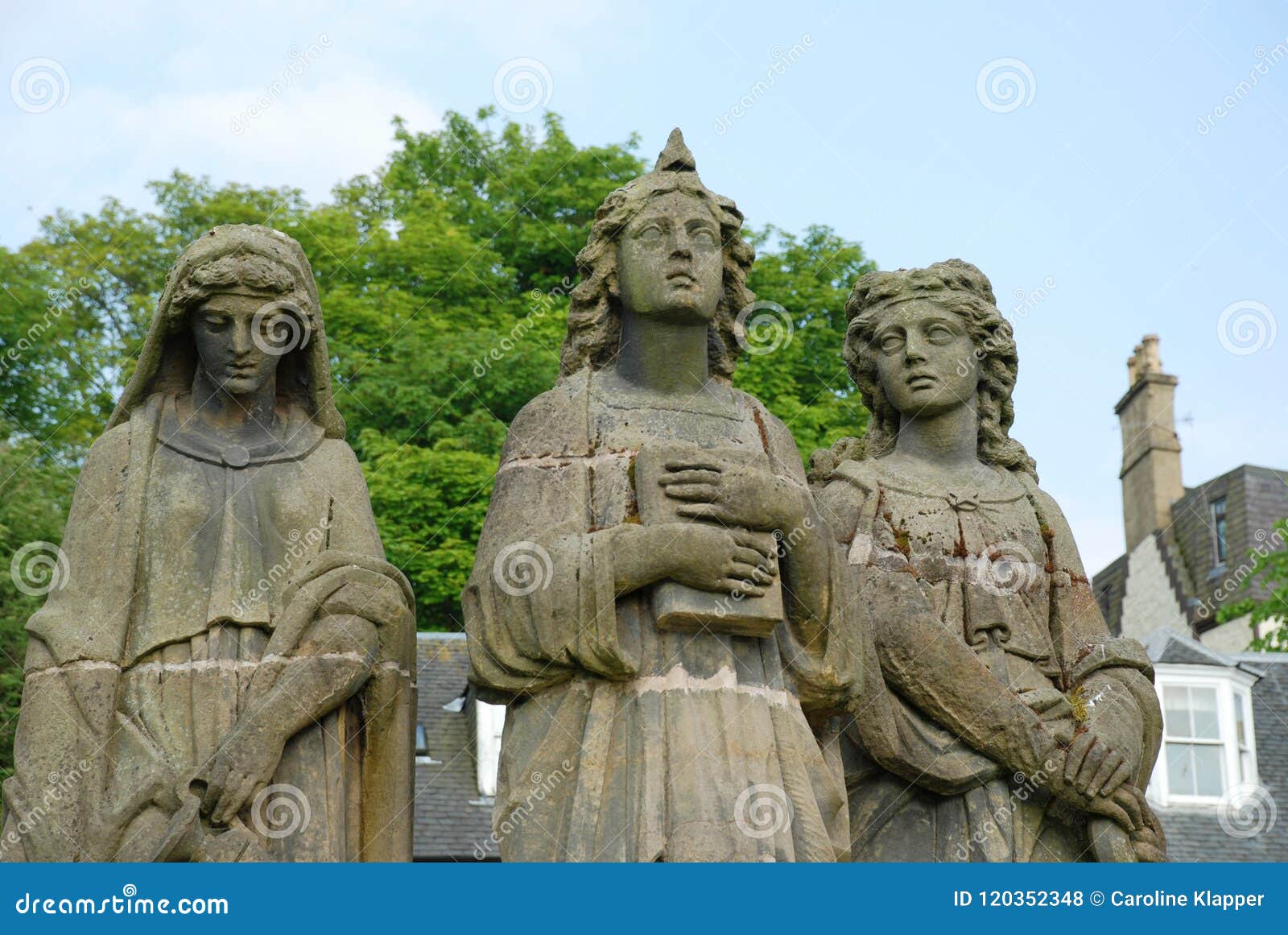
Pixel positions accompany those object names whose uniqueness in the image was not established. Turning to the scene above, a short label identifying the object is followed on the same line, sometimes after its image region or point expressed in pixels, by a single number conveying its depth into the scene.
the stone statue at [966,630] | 12.62
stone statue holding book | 11.20
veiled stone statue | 11.26
